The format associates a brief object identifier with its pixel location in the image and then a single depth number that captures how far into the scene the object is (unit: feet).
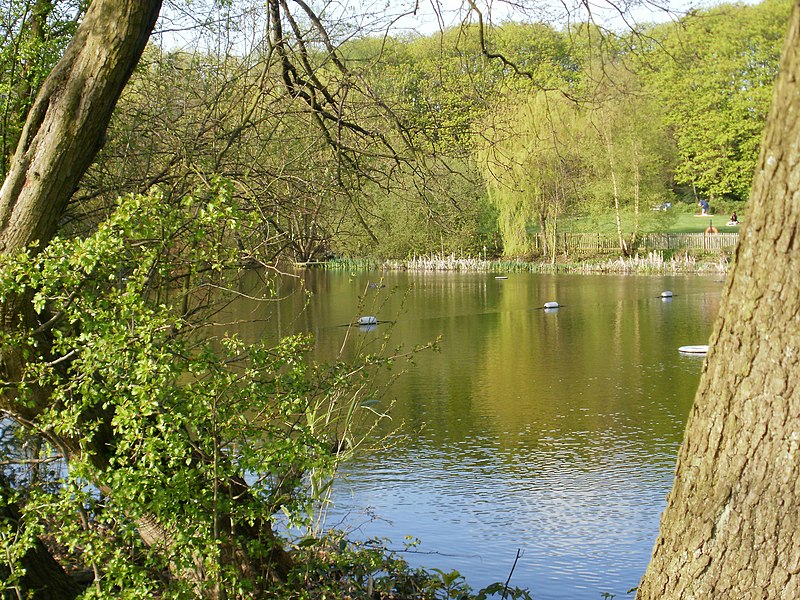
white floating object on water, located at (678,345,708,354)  44.00
